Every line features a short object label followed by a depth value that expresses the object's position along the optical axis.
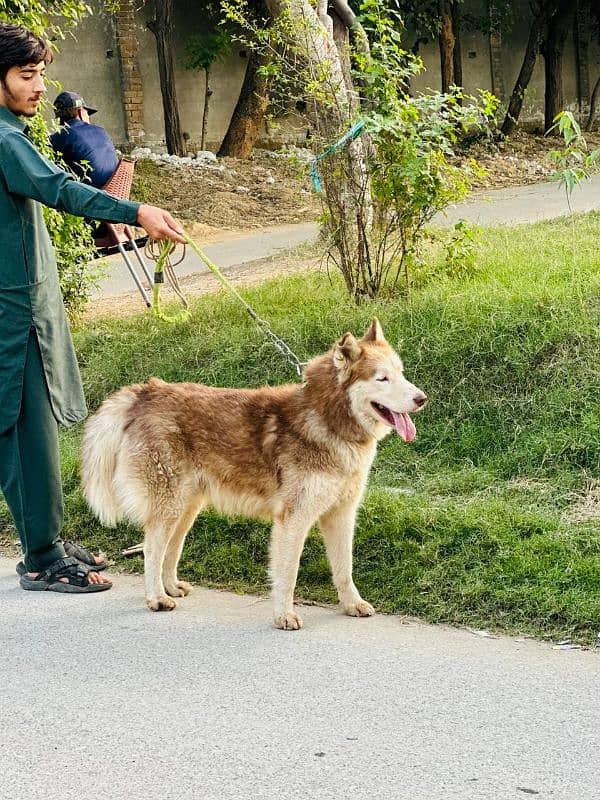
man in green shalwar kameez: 5.13
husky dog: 5.12
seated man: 10.33
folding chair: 10.58
